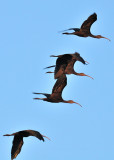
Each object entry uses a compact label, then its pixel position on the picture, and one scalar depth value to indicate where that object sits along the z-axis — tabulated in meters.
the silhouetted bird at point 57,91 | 37.66
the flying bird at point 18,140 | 35.07
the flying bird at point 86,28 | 41.07
